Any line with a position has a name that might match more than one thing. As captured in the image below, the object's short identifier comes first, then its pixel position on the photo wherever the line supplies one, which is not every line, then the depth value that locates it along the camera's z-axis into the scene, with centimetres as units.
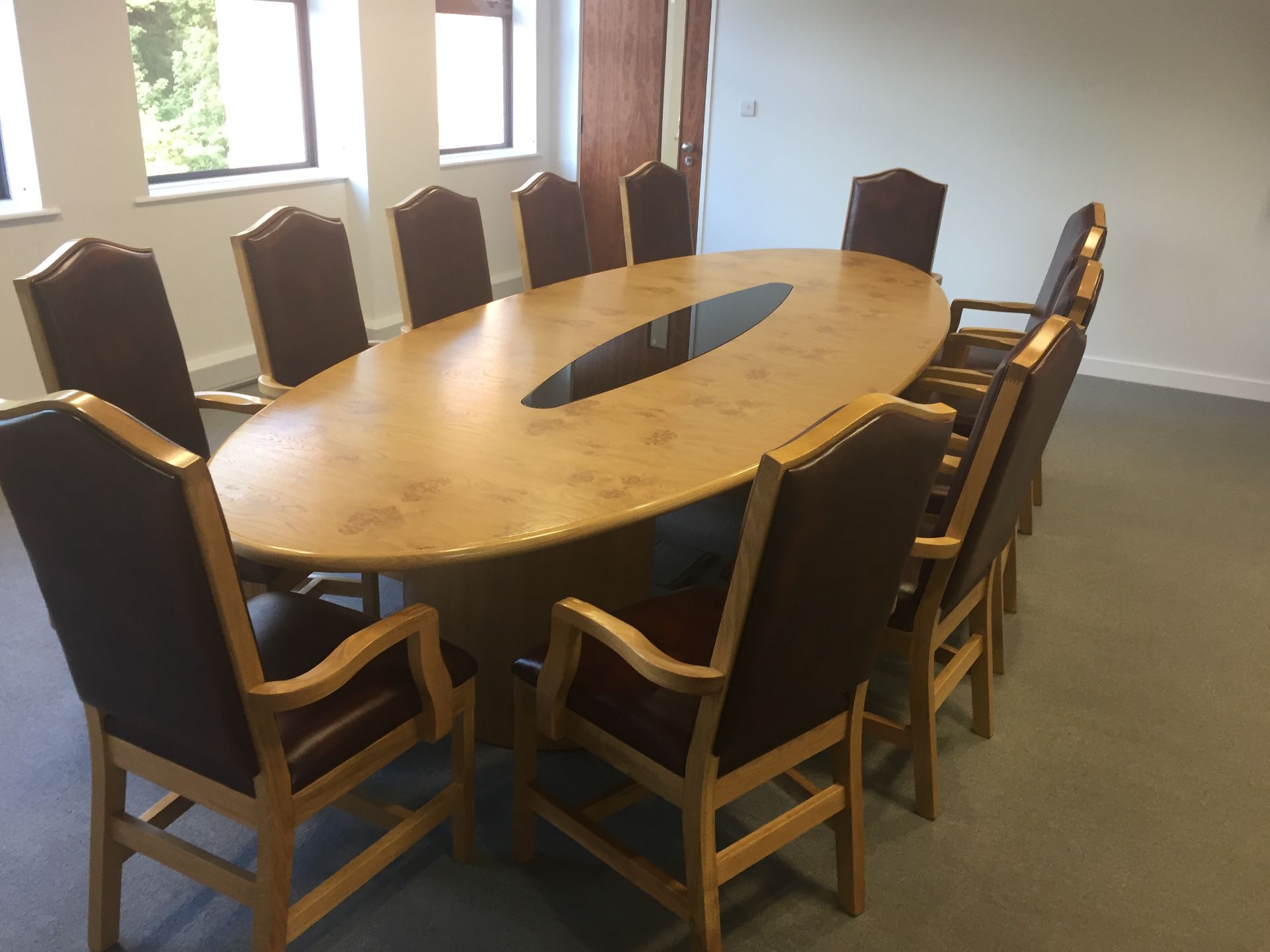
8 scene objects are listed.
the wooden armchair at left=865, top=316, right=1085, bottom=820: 183
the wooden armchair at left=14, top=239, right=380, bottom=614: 202
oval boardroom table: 161
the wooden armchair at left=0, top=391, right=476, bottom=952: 126
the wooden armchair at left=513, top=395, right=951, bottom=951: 138
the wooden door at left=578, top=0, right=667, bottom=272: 593
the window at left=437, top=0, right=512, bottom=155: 590
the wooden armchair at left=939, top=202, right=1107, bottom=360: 307
